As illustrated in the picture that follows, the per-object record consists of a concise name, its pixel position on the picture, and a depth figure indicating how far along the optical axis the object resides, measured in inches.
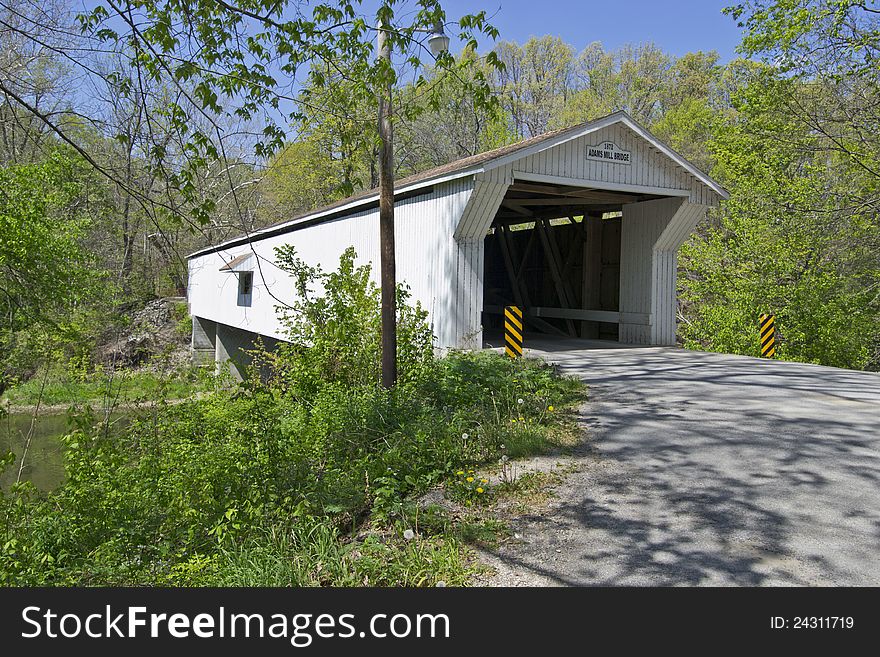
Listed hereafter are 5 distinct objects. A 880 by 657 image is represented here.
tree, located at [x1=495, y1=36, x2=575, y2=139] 1496.1
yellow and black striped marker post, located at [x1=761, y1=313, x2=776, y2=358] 482.3
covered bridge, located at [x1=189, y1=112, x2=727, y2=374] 442.6
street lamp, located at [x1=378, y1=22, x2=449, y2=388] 301.4
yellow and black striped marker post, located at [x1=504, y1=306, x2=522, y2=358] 397.4
